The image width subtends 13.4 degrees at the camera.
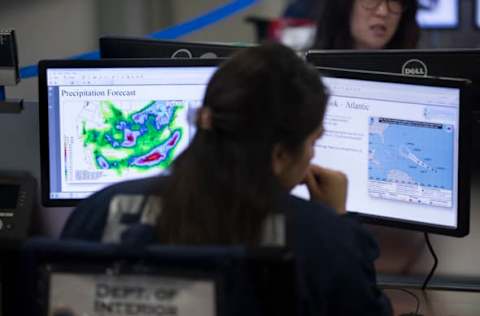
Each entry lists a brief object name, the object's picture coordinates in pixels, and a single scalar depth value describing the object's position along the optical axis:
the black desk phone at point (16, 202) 4.41
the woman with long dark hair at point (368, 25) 5.46
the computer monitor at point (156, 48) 4.59
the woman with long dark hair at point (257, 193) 3.62
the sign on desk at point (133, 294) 3.52
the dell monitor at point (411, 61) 4.51
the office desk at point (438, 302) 4.16
